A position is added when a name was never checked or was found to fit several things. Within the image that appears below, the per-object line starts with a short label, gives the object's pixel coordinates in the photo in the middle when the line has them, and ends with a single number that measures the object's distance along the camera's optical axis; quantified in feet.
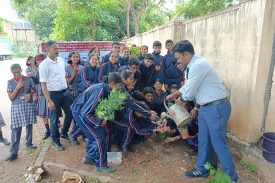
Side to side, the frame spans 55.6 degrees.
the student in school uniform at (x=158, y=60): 19.43
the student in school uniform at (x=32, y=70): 18.62
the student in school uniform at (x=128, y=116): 12.95
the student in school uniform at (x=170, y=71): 19.72
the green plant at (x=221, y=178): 10.26
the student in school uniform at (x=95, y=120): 12.16
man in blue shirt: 11.12
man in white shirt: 14.84
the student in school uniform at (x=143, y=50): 22.09
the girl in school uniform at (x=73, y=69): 18.64
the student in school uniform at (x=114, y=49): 19.18
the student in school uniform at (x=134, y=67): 16.79
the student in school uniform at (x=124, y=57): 20.08
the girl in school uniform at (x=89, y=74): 16.62
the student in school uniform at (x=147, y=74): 18.95
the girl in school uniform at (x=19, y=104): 15.17
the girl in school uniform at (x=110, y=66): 16.80
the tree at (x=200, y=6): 25.34
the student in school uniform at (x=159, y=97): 16.60
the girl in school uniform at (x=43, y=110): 17.54
